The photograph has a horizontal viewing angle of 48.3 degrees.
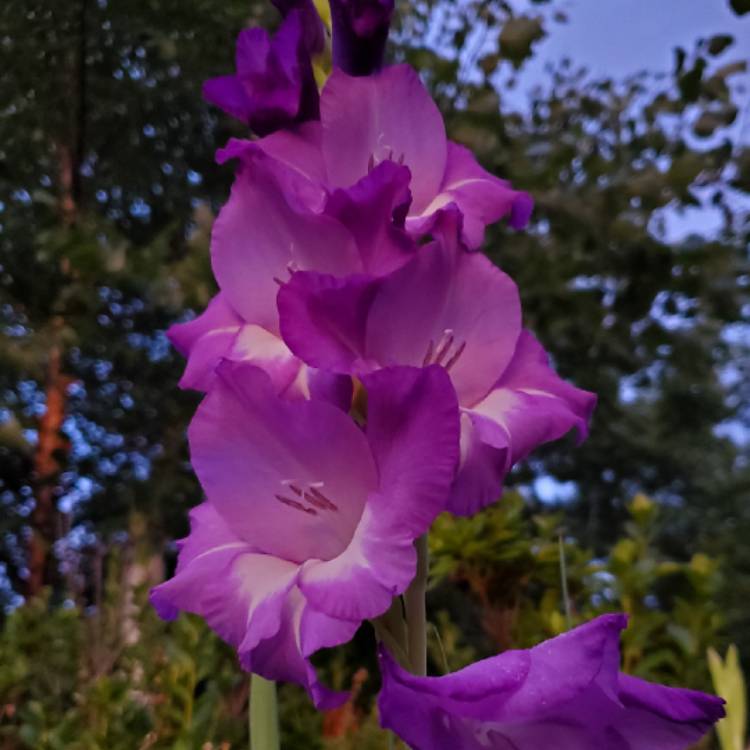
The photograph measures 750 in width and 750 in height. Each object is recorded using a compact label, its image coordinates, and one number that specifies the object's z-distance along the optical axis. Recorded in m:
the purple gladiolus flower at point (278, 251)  0.47
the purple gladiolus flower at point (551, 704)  0.37
